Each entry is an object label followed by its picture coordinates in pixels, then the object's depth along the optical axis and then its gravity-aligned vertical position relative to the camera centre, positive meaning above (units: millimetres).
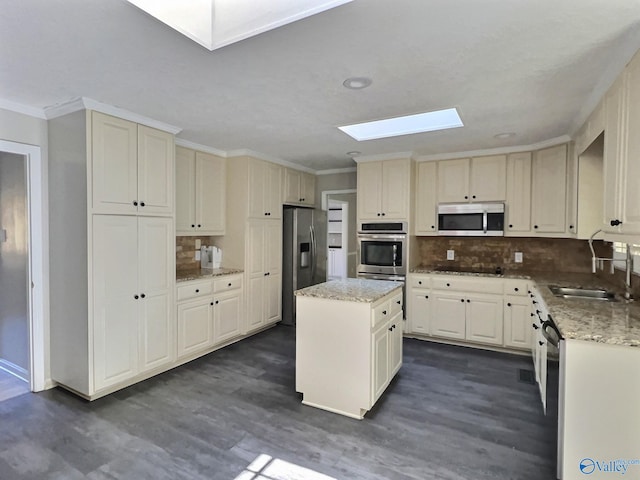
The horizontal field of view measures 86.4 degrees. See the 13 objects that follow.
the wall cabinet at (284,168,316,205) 4898 +704
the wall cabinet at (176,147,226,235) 3697 +466
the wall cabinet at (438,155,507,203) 3992 +662
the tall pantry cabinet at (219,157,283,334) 4191 +5
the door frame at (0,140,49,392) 2816 -271
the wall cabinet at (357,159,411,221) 4219 +562
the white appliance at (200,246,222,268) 4244 -299
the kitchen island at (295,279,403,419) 2475 -861
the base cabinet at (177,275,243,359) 3441 -876
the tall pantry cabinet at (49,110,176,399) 2654 -148
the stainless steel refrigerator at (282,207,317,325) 4844 -308
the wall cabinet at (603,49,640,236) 1683 +436
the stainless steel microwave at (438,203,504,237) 3986 +177
